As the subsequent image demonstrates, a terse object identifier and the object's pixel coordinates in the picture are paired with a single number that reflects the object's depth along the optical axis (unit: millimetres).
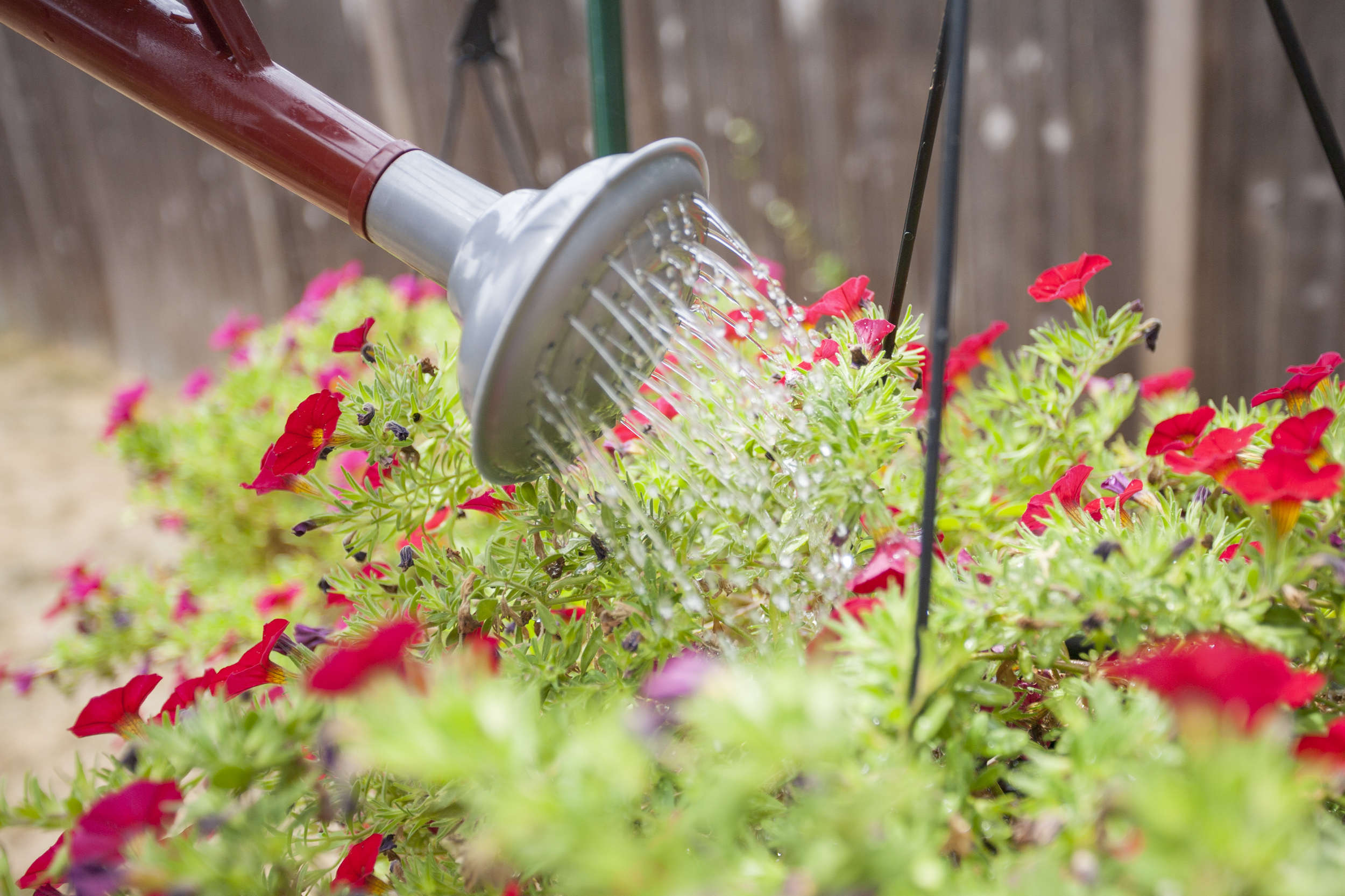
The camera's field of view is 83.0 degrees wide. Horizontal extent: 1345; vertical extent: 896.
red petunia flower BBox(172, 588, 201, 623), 1406
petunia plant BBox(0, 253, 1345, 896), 335
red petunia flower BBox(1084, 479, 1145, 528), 624
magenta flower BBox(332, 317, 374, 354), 812
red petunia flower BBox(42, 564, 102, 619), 1370
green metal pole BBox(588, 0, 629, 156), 857
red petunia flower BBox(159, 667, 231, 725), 603
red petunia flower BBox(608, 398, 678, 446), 694
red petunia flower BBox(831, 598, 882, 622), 488
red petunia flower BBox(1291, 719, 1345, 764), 397
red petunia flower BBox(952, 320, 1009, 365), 910
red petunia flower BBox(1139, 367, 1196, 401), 920
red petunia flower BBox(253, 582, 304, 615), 1236
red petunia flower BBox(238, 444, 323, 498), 661
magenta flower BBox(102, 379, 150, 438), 1530
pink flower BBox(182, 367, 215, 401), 1597
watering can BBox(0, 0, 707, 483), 478
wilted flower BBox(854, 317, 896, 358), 680
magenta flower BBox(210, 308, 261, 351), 1724
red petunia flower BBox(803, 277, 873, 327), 772
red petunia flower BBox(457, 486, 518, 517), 720
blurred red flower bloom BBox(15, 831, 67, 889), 491
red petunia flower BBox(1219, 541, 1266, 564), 610
